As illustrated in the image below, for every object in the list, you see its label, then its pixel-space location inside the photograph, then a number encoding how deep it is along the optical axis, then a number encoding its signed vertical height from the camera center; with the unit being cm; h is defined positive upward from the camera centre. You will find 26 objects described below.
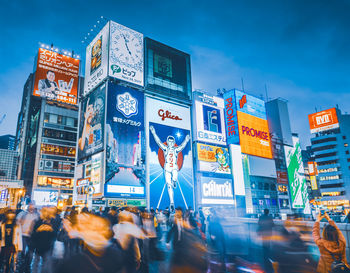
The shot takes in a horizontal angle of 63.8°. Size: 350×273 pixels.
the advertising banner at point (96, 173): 3559 +503
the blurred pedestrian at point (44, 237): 688 -57
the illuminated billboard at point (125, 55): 4112 +2286
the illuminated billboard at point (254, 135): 5234 +1362
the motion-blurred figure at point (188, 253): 645 -99
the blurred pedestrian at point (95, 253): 461 -70
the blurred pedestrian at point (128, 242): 554 -60
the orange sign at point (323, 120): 7200 +2171
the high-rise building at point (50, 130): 5773 +1857
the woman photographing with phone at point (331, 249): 510 -79
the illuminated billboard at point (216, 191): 4412 +274
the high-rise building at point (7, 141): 16750 +4349
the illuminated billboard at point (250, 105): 5409 +1994
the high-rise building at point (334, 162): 8106 +1271
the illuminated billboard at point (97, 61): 4159 +2303
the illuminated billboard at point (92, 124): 3844 +1246
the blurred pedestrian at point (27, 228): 783 -37
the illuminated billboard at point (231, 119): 5106 +1603
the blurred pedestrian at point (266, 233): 876 -79
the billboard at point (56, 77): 5662 +2759
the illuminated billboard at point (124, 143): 3619 +889
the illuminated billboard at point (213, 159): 4582 +810
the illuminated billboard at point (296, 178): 6095 +618
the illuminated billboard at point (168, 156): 3988 +783
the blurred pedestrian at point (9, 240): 722 -63
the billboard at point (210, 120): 4759 +1502
